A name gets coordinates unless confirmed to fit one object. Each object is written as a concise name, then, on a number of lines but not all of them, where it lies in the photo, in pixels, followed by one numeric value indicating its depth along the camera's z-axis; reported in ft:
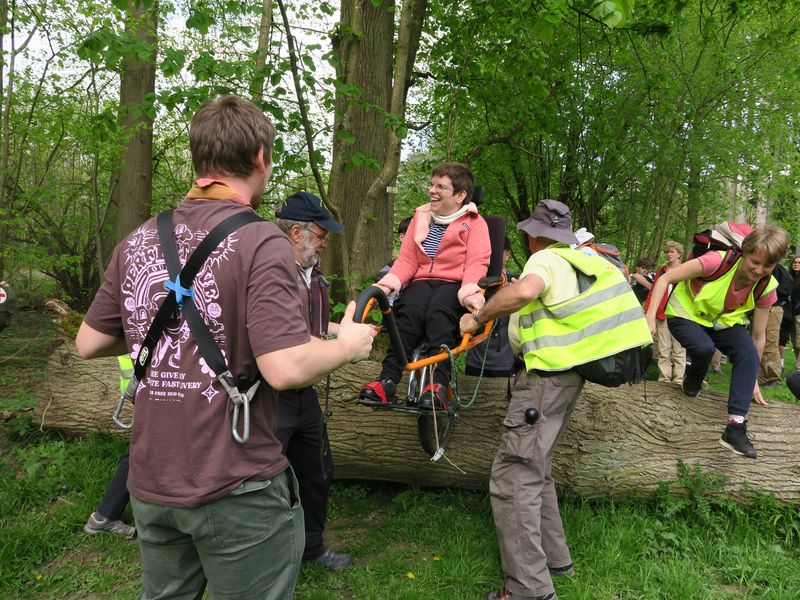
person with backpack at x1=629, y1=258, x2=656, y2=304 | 27.55
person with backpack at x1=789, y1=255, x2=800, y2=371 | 28.32
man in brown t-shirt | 4.84
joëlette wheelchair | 9.09
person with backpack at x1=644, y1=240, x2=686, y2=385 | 25.49
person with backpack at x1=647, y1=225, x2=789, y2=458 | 12.03
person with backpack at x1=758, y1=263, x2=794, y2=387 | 26.58
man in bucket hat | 9.53
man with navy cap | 9.77
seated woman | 10.75
